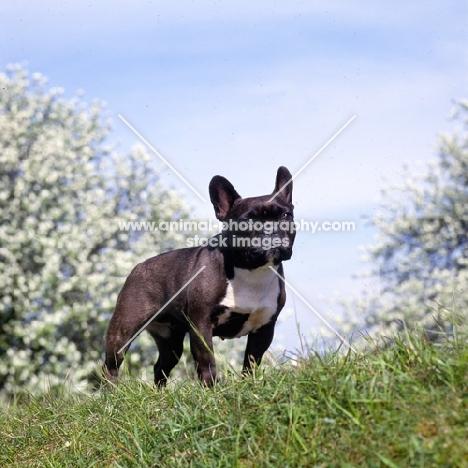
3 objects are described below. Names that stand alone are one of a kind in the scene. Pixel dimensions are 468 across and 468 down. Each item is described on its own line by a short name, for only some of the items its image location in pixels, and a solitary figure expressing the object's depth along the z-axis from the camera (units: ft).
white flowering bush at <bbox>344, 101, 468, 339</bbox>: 52.16
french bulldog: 24.02
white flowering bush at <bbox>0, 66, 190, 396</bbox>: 49.08
